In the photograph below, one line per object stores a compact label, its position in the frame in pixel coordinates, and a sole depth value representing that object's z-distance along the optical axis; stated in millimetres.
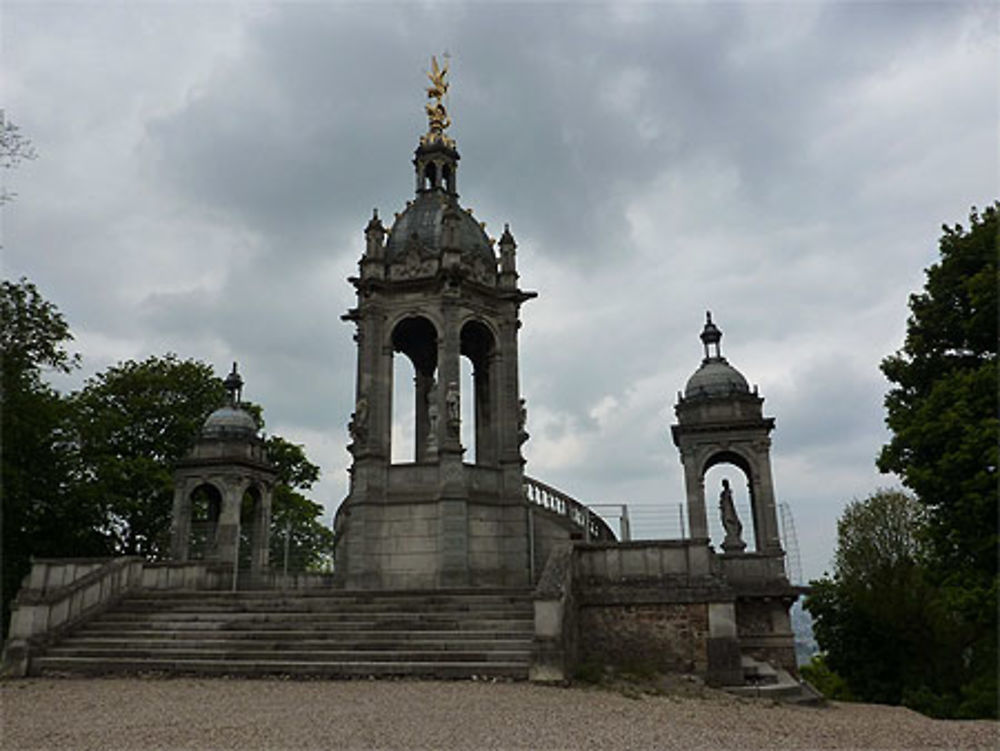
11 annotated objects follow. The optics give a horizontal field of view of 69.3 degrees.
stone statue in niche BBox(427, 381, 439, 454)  21406
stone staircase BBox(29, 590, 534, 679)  12453
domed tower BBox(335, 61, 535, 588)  19547
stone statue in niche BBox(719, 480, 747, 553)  22297
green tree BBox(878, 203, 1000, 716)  14094
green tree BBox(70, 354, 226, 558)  30312
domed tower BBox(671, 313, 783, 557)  22625
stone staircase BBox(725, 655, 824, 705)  12672
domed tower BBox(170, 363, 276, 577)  26203
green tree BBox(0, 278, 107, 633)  19891
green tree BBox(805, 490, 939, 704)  31266
